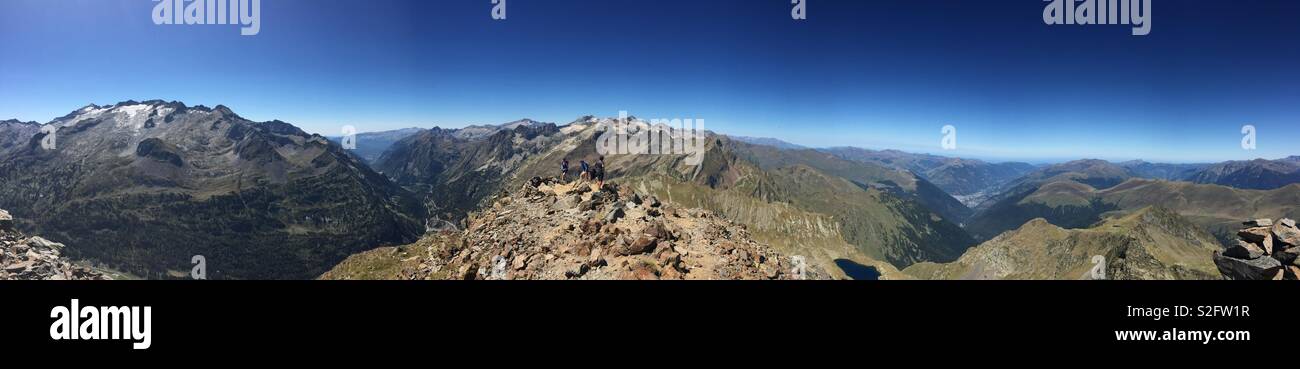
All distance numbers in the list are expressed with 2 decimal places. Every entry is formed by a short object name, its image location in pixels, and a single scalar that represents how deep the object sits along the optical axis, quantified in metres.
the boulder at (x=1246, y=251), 21.41
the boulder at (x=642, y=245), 23.14
